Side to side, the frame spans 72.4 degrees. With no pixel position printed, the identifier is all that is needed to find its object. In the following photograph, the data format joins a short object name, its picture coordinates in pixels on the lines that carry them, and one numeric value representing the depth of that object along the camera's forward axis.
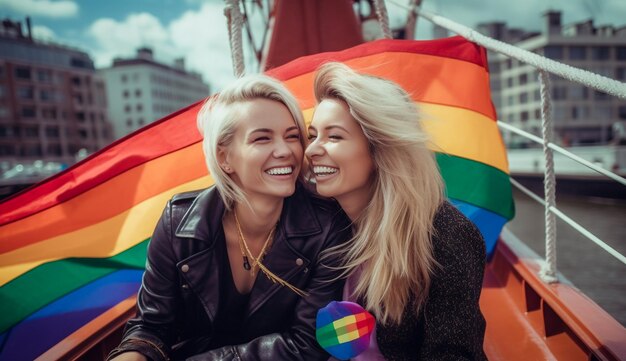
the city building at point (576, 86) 45.62
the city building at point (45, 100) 45.53
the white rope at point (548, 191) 2.18
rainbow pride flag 2.44
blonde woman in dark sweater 1.47
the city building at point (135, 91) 67.81
